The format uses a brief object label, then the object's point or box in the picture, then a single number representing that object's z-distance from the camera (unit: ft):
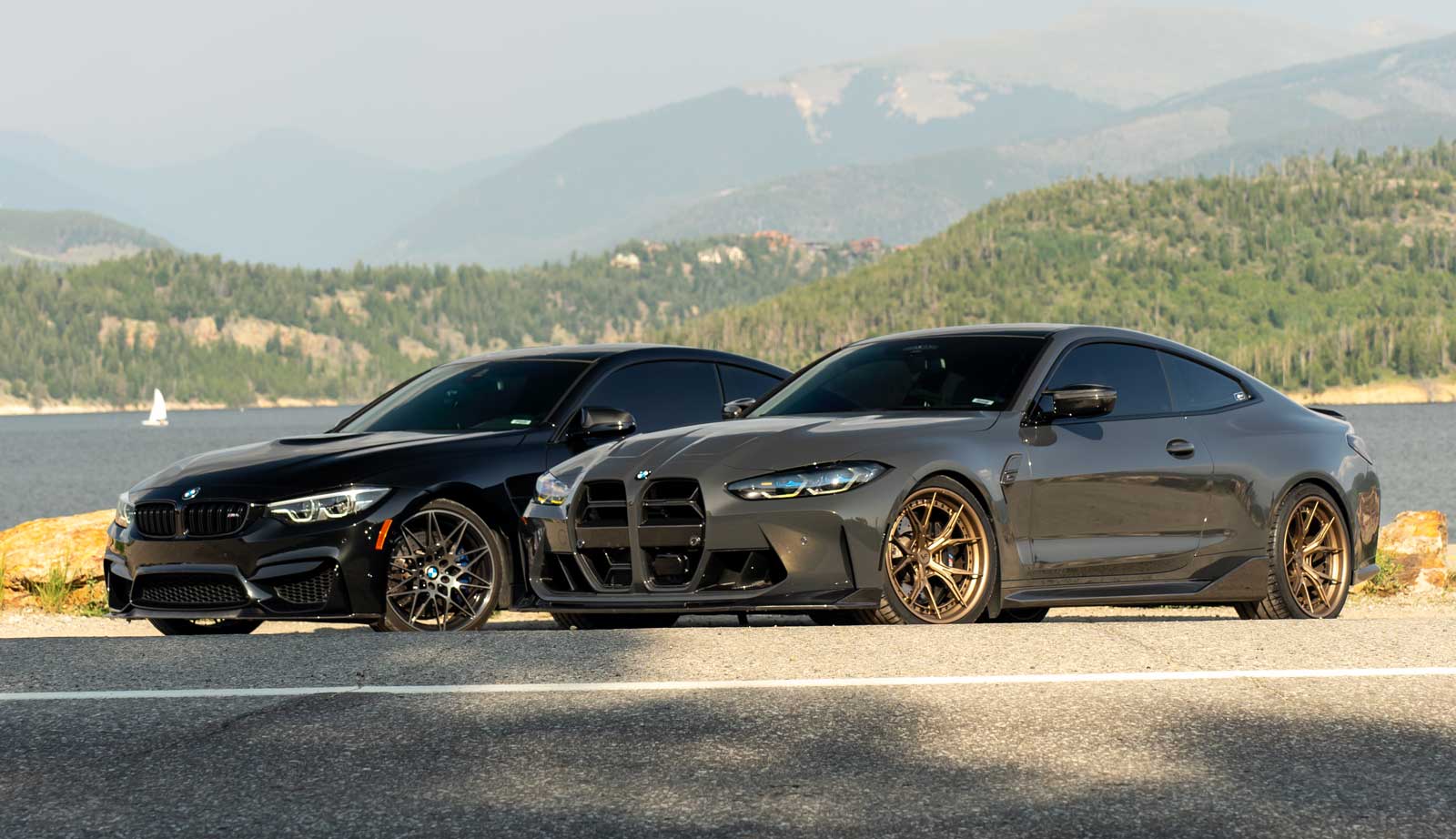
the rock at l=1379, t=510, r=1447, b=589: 49.55
